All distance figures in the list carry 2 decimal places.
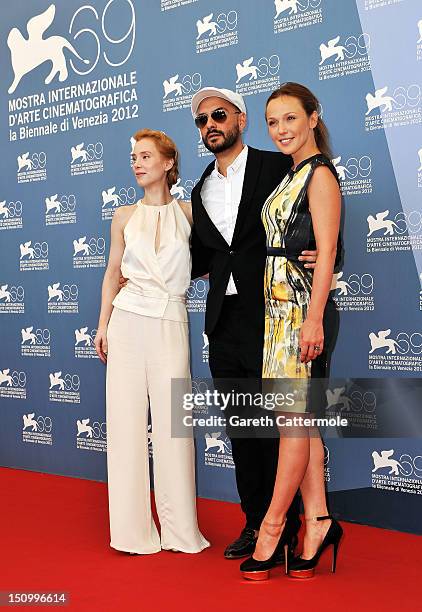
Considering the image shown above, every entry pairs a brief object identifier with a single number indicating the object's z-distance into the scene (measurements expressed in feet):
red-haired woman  10.32
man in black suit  9.82
